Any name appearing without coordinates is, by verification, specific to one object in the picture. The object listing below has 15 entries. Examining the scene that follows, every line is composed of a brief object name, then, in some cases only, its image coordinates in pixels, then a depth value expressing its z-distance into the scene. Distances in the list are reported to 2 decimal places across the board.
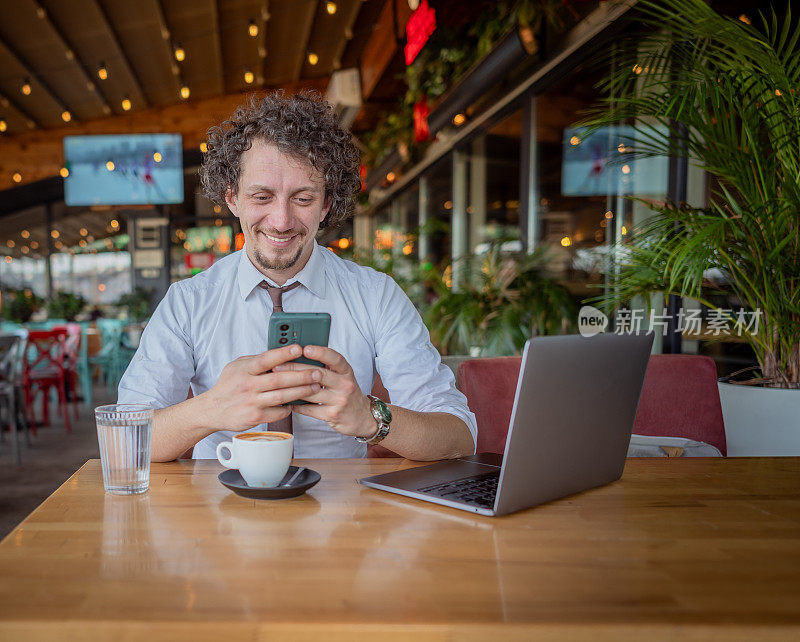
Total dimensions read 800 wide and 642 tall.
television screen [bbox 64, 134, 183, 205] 10.25
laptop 0.88
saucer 1.00
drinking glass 1.05
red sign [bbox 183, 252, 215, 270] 11.88
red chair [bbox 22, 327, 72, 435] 5.44
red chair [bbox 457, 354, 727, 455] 1.98
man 1.49
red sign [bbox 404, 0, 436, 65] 4.52
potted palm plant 2.02
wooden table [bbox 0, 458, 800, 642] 0.62
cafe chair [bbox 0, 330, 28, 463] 4.51
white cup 1.01
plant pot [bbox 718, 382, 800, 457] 2.01
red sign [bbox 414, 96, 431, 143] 6.32
